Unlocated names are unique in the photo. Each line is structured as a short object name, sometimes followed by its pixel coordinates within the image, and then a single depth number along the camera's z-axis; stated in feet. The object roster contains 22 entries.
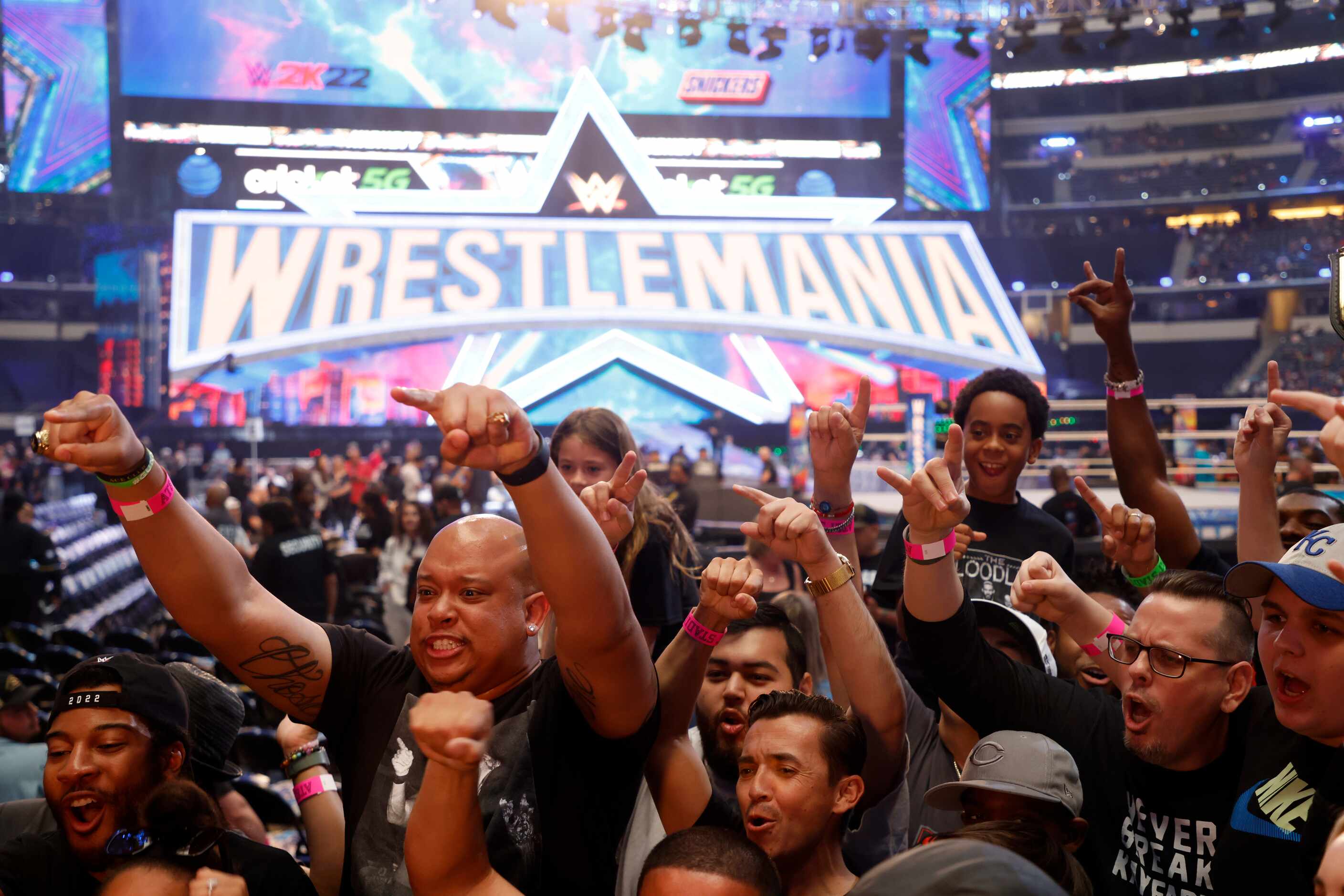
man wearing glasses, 5.42
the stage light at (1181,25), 35.91
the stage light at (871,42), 38.66
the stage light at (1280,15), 36.32
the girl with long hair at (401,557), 18.62
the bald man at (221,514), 26.14
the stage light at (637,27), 38.60
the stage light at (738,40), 39.78
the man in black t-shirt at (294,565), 18.61
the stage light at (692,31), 39.19
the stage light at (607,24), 38.52
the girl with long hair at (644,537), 7.88
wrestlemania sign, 40.01
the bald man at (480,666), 4.82
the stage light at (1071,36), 36.55
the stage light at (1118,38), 36.08
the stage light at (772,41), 40.81
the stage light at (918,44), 39.88
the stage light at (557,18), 38.83
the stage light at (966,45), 38.68
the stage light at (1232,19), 36.27
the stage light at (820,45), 40.88
